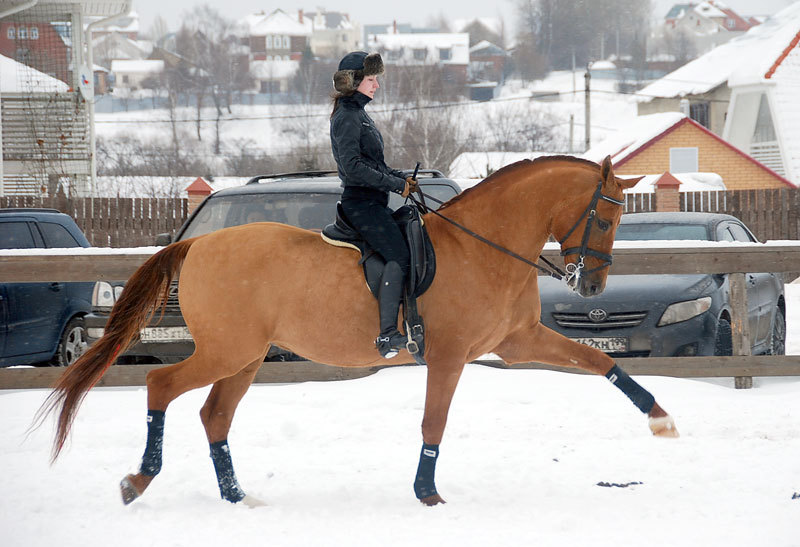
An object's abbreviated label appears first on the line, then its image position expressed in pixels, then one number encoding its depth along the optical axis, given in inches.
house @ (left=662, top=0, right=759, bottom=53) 6963.6
